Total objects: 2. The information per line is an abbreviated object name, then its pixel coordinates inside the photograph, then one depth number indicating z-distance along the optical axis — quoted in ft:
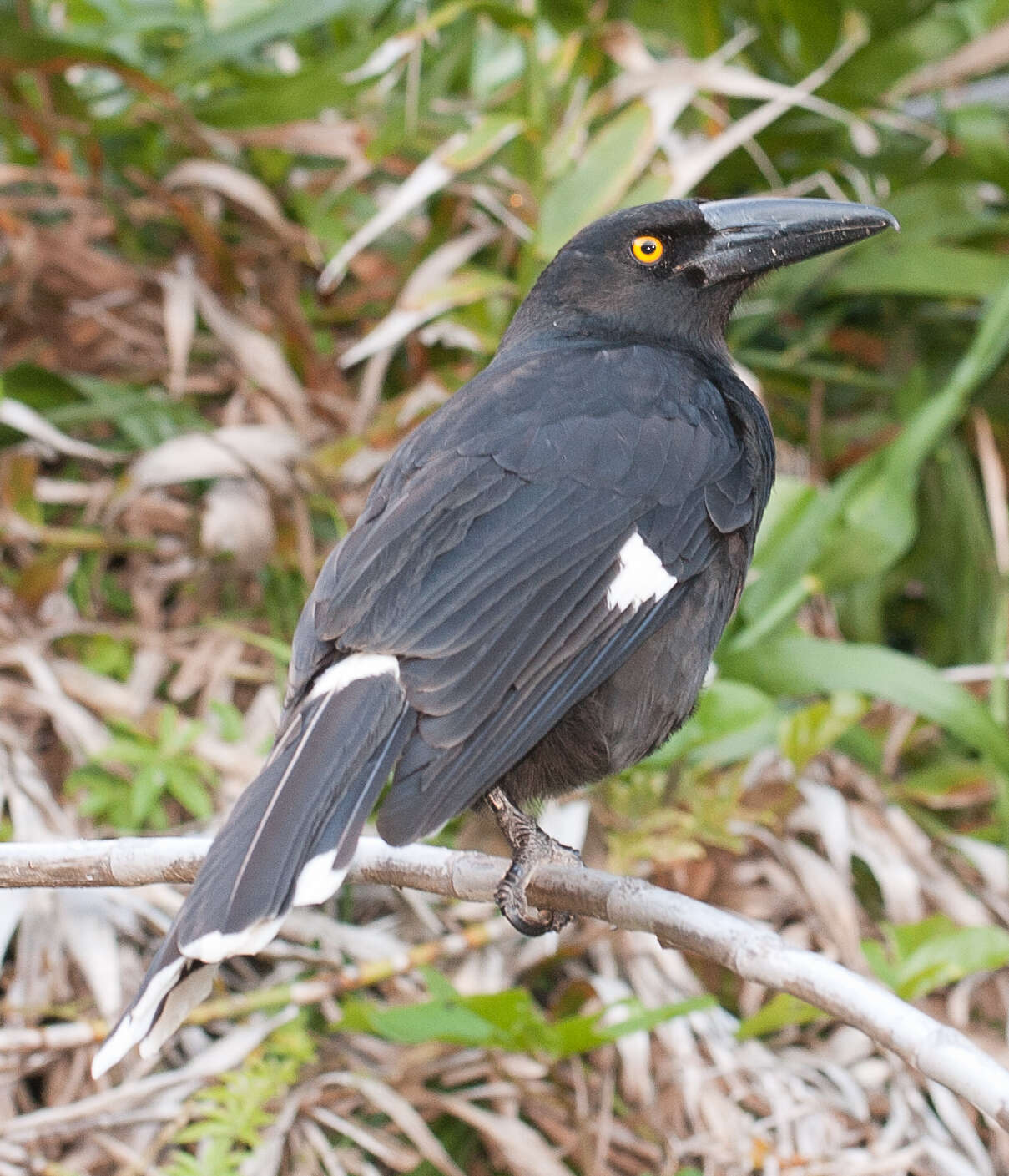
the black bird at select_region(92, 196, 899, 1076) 12.08
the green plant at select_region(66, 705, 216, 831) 19.58
